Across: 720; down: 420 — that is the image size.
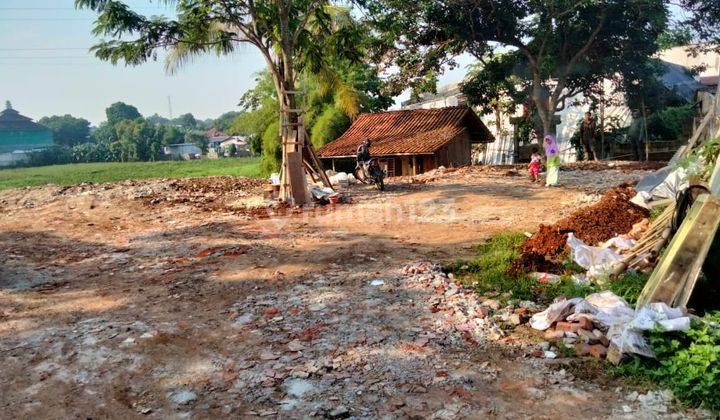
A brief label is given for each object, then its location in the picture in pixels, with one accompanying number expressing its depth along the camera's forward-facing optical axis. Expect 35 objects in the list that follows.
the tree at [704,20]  16.59
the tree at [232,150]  62.81
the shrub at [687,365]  3.28
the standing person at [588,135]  19.92
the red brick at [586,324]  4.24
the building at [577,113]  23.42
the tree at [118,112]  91.94
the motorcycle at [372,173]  13.62
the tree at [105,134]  71.29
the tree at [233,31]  12.22
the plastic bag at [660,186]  7.25
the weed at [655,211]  7.34
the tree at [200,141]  74.69
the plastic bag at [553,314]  4.44
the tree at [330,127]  26.36
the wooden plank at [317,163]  13.31
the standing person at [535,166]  13.46
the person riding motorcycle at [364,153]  13.91
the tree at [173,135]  77.38
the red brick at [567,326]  4.28
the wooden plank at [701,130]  8.73
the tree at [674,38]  18.27
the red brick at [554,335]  4.25
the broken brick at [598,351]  3.91
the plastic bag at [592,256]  5.73
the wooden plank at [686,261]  4.19
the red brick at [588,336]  4.07
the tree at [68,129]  78.59
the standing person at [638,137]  20.77
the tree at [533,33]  16.11
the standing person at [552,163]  12.22
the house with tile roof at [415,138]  20.25
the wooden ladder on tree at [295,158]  11.98
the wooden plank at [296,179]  11.95
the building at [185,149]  69.49
